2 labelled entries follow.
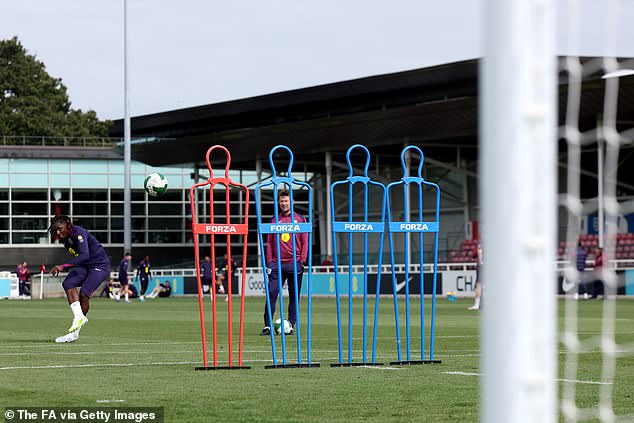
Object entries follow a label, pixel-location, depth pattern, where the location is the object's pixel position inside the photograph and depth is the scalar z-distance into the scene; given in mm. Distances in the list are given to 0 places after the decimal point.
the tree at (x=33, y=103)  94250
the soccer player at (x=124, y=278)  43812
